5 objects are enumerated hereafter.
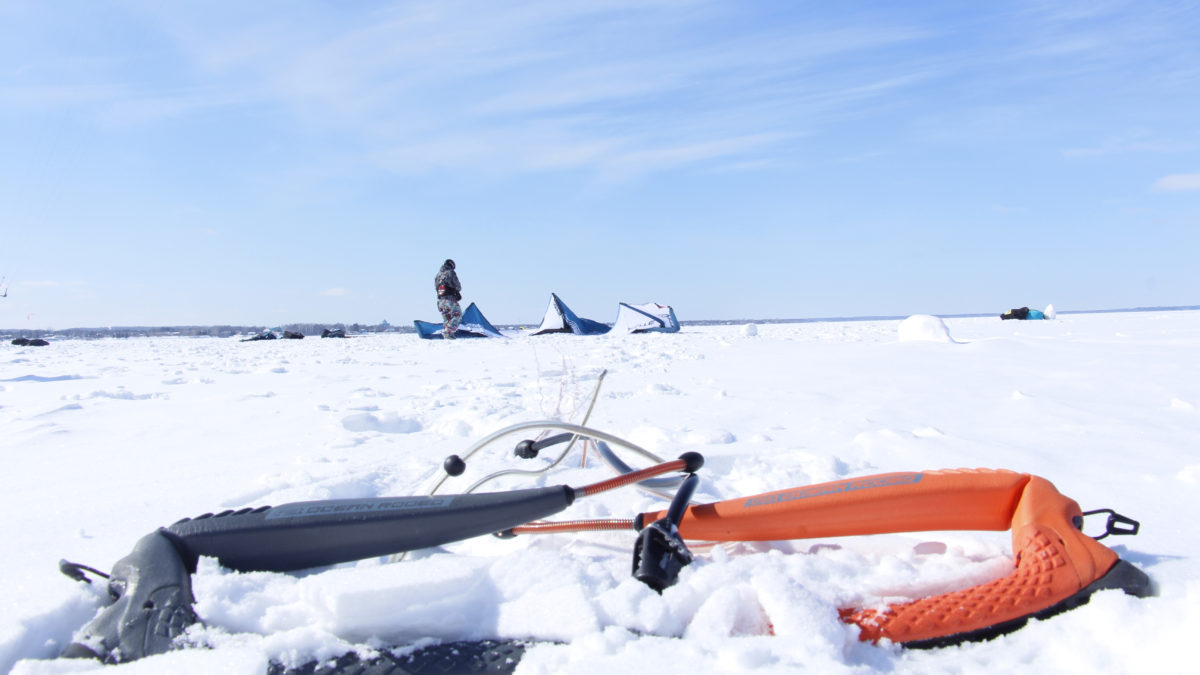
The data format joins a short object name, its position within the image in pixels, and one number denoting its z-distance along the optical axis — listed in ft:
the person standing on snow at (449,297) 47.88
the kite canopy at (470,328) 50.96
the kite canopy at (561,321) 55.26
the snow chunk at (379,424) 11.55
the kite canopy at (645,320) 54.03
